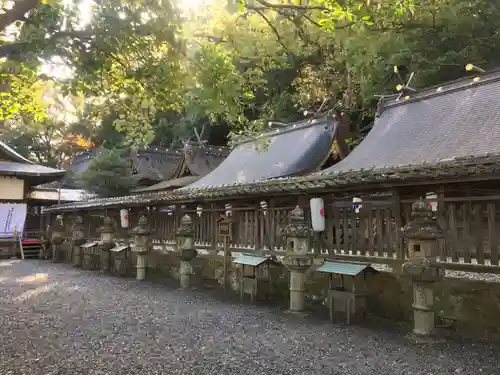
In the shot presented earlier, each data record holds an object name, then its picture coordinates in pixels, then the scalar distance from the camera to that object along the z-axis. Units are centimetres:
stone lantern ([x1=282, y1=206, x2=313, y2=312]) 848
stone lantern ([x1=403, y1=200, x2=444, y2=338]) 653
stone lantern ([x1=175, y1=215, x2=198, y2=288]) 1180
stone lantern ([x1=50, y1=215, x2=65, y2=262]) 2077
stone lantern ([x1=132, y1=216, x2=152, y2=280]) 1386
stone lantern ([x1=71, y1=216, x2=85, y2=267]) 1888
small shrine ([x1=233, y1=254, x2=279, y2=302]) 999
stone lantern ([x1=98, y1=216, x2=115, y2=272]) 1623
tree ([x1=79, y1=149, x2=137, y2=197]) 2598
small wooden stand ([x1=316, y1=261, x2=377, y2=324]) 777
